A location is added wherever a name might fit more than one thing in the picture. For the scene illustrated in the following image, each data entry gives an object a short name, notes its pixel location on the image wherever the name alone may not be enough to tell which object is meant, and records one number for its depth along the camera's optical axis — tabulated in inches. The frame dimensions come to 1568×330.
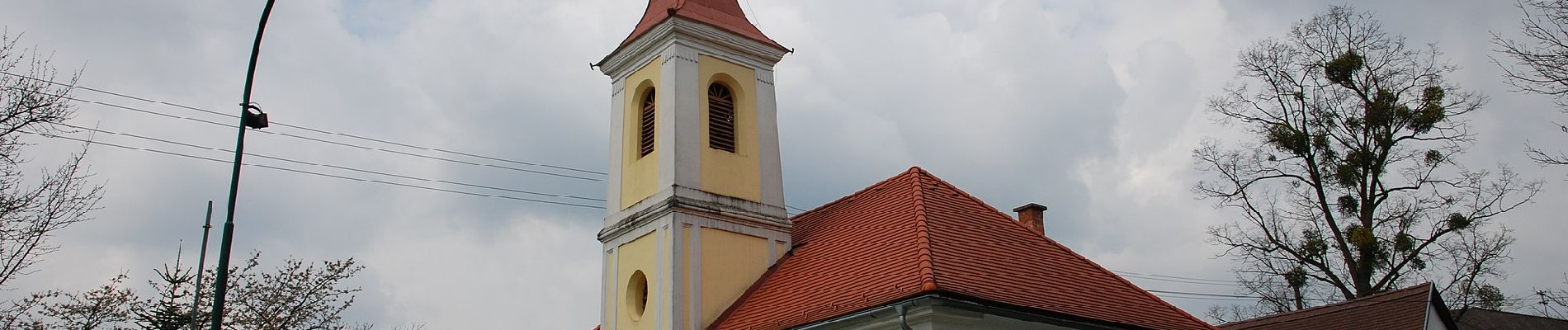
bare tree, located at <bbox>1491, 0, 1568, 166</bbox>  495.5
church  621.9
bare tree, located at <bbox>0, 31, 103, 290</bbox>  545.3
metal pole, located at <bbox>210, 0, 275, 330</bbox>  420.2
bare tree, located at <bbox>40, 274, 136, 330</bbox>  866.3
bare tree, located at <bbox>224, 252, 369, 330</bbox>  1030.4
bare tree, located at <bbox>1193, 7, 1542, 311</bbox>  972.6
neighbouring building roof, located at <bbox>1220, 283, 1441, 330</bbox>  794.2
